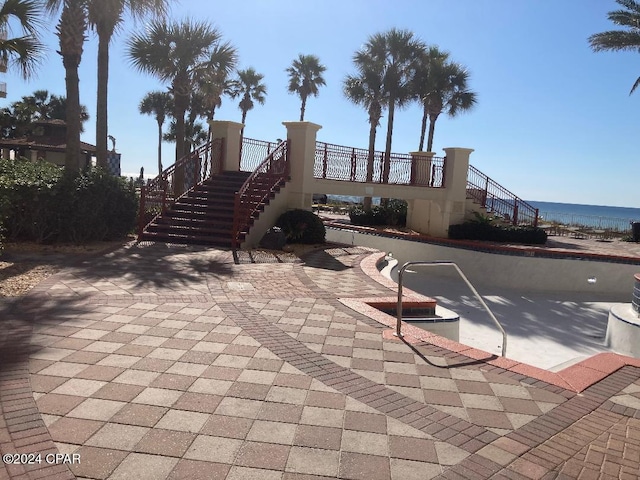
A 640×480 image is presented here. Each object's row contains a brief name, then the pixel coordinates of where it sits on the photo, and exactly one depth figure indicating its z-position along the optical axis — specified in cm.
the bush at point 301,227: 1304
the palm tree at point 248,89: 4347
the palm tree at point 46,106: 4034
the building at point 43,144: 2884
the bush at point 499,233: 1778
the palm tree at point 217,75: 2012
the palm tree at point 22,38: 989
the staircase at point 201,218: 1195
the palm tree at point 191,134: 4278
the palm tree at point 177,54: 1928
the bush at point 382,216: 2106
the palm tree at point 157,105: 4966
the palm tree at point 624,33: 2070
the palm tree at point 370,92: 2681
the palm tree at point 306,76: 4081
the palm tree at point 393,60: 2614
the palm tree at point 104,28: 1341
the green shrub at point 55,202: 1001
